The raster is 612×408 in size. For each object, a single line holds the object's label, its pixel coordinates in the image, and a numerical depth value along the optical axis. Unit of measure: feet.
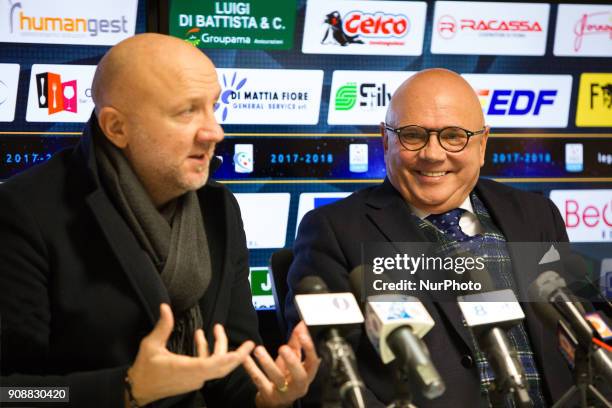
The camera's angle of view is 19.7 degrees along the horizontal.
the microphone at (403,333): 6.72
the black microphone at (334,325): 6.79
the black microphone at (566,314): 7.10
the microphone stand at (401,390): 6.88
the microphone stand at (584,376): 7.12
